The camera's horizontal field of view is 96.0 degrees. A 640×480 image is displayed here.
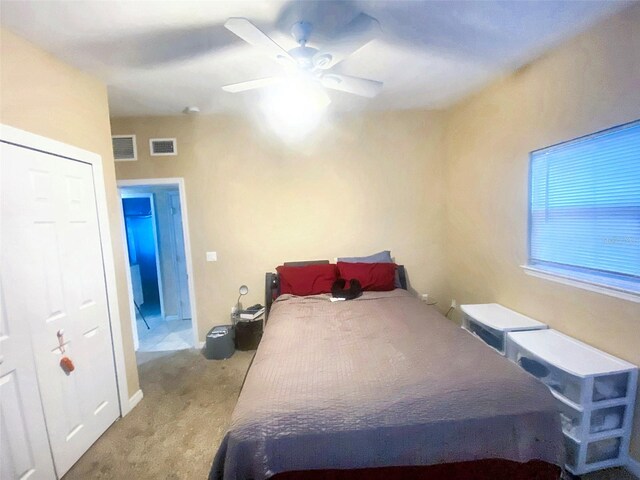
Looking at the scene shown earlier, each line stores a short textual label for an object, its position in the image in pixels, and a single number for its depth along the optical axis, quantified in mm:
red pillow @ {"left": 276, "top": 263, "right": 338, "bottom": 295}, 2971
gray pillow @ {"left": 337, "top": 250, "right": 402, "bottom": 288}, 3199
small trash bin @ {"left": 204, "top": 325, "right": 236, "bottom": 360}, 3008
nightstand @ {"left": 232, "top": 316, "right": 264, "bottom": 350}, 3106
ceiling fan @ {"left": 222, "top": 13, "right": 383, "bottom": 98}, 1346
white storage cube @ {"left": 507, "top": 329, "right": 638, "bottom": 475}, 1550
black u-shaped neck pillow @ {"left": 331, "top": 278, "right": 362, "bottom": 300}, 2811
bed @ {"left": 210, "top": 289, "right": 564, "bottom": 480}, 1188
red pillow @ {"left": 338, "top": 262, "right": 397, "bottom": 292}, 2988
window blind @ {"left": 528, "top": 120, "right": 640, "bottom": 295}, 1608
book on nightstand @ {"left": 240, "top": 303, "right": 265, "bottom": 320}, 3121
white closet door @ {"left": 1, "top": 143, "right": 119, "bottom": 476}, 1513
